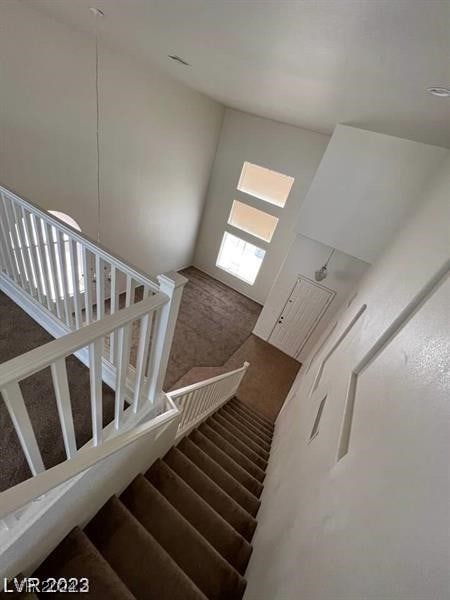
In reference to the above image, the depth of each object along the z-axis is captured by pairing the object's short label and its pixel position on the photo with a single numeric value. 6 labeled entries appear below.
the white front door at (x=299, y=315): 5.29
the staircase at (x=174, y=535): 1.29
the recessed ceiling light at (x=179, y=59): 3.03
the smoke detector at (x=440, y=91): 1.70
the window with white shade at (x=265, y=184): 6.22
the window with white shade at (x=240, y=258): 7.26
